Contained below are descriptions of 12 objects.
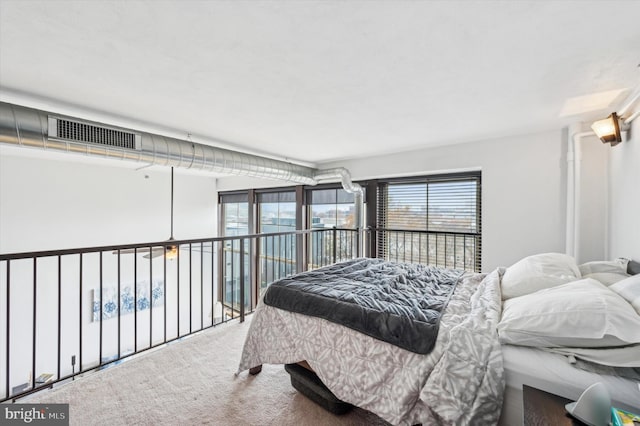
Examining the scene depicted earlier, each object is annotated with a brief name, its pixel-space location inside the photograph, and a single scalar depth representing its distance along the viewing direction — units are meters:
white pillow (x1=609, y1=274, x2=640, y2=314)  1.21
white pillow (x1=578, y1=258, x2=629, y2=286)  1.67
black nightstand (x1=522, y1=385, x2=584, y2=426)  0.82
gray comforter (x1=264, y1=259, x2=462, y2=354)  1.33
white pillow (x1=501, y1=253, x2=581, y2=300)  1.60
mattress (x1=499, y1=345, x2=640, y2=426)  0.94
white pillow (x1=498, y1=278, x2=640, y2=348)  1.03
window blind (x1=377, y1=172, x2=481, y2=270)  3.53
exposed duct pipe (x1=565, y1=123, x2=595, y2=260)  2.57
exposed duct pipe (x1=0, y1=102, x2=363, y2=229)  1.86
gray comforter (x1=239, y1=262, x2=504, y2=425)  1.09
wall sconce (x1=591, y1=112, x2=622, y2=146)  2.08
